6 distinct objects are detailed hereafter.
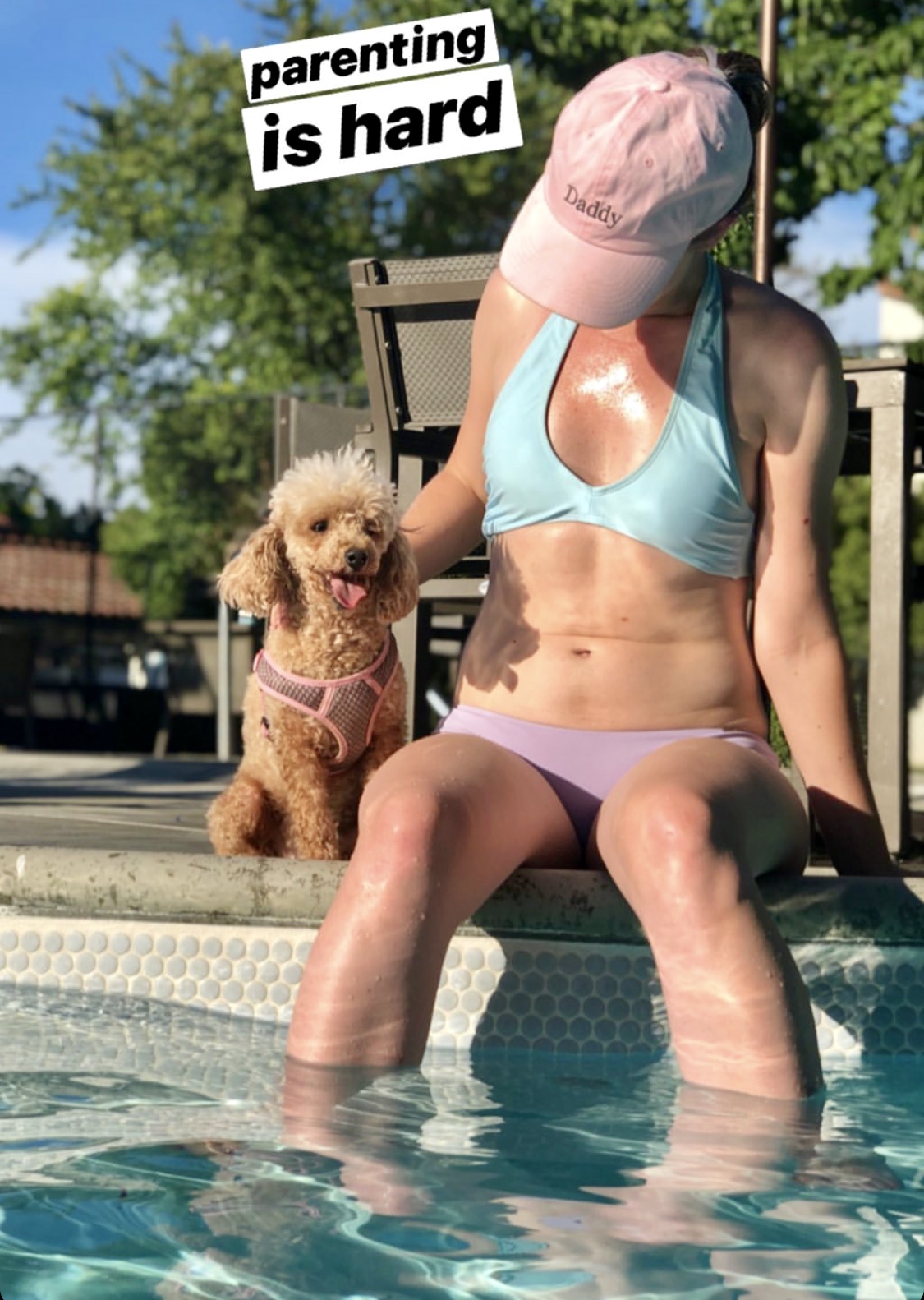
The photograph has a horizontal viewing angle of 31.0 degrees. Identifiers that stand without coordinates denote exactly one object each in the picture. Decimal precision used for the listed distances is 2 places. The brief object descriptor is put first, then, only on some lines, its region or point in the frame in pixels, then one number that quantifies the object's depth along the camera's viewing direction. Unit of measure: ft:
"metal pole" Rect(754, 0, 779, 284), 19.20
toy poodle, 10.33
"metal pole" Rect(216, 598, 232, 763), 33.01
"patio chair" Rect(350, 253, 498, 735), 14.19
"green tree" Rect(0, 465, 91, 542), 103.67
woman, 6.87
